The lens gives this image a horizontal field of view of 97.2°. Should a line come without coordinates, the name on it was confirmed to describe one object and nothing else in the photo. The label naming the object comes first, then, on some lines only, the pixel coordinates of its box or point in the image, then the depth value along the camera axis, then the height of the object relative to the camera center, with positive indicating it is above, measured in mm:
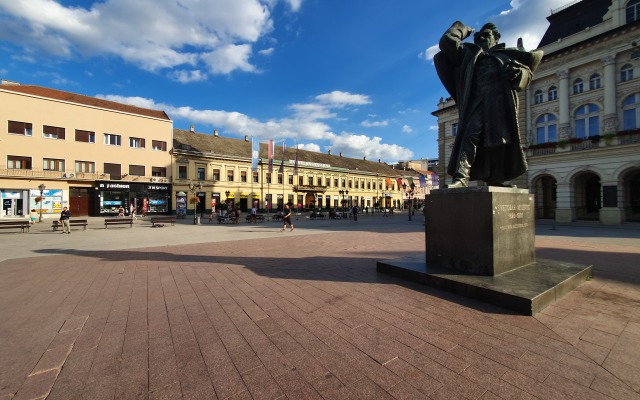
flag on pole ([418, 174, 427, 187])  26184 +1820
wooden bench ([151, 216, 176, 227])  19406 -1183
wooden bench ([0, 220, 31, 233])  15493 -1093
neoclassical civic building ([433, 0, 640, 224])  20516 +6827
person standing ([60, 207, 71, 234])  15438 -839
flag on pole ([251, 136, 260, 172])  30573 +5129
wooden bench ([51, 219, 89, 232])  16234 -1167
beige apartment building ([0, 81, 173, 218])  27828 +5432
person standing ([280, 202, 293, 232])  15778 -698
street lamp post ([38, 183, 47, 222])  25661 +1453
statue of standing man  4875 +1719
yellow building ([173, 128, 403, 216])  38191 +3944
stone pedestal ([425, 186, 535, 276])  4164 -465
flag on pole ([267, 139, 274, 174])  32713 +5667
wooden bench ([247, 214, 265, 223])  26559 -1541
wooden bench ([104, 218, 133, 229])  17469 -1145
